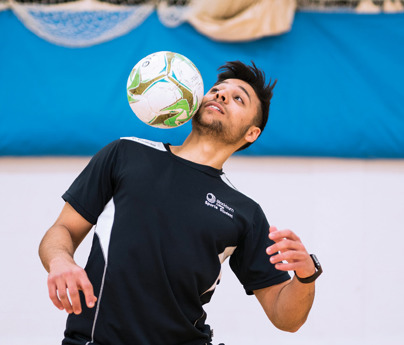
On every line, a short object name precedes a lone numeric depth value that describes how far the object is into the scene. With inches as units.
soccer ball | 164.4
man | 145.8
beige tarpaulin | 274.2
